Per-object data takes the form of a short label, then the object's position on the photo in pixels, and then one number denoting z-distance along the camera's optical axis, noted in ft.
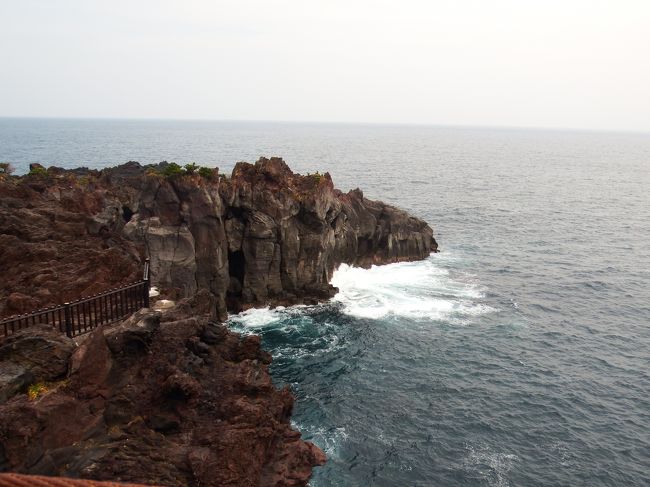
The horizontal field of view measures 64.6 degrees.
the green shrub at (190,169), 172.86
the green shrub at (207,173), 172.35
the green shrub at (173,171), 171.83
